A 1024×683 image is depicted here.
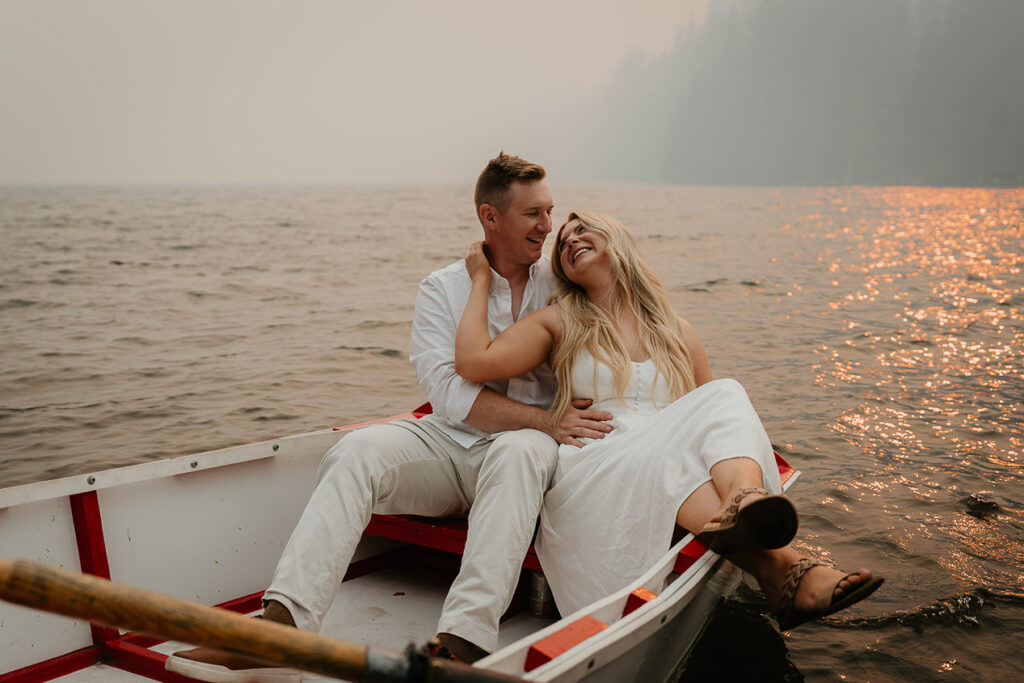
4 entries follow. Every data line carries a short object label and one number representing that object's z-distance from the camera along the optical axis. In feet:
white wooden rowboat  7.36
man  7.49
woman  7.27
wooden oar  3.96
